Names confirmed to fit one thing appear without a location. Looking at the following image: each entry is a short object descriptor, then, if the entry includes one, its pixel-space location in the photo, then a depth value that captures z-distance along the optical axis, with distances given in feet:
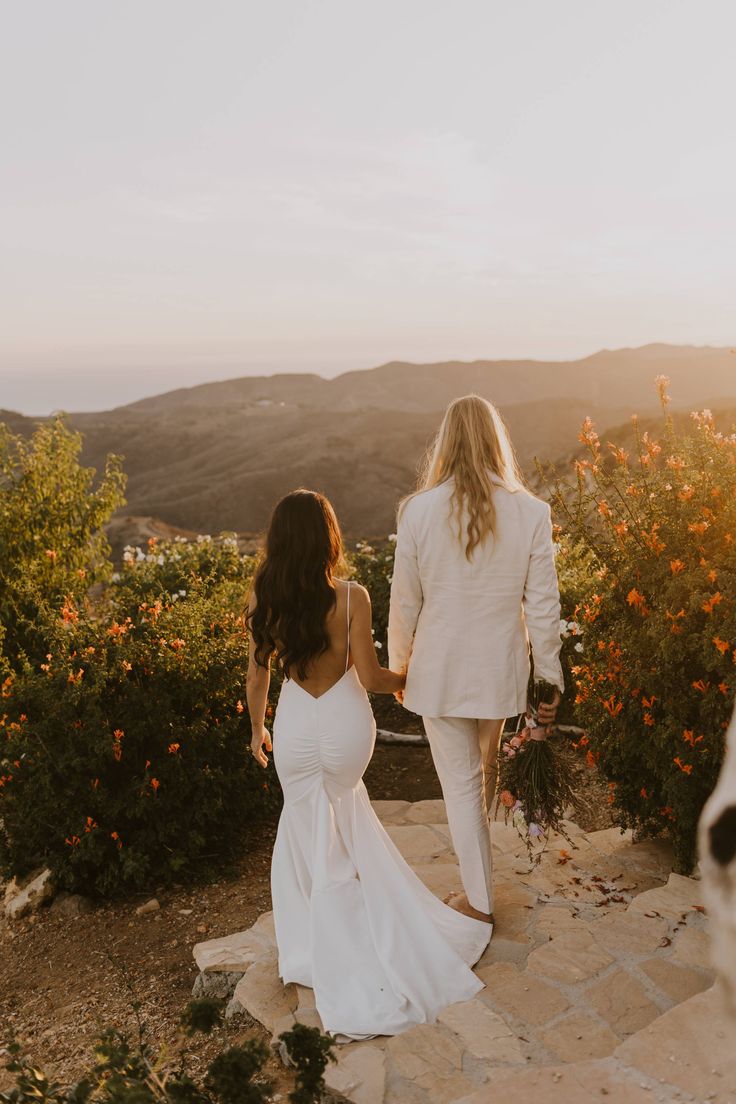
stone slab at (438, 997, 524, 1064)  9.82
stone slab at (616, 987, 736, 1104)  8.46
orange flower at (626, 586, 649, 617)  13.23
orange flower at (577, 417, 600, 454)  13.99
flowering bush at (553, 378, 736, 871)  12.71
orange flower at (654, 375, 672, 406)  13.75
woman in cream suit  11.68
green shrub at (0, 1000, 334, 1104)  7.03
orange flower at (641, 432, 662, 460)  13.99
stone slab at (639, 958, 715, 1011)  10.71
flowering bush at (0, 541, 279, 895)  16.30
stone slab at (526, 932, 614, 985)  11.19
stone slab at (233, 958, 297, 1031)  11.47
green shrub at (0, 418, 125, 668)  25.91
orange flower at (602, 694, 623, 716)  13.74
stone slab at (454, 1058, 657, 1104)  8.46
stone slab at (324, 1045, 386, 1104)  9.50
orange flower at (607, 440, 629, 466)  13.52
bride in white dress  11.27
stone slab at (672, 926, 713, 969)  11.26
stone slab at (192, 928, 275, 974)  12.74
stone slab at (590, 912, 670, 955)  11.66
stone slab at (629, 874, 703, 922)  12.31
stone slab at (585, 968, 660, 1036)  10.30
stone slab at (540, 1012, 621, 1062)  9.76
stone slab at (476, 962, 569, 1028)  10.50
